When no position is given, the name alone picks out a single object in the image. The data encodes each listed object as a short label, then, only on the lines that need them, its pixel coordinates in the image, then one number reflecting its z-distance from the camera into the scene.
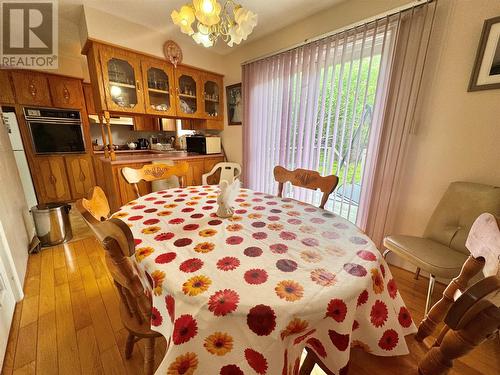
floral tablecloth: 0.48
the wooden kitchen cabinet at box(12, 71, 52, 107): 2.75
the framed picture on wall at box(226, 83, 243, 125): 2.82
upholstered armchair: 1.18
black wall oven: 2.90
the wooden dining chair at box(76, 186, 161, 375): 0.55
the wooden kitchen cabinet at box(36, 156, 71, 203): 3.06
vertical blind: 1.65
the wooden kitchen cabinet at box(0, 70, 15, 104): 2.64
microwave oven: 2.90
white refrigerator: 2.65
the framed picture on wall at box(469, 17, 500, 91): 1.21
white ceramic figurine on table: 1.03
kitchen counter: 2.20
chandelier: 1.01
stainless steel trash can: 2.03
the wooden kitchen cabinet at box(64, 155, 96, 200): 3.30
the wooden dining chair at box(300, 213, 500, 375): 0.35
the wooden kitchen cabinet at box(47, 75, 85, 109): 3.01
